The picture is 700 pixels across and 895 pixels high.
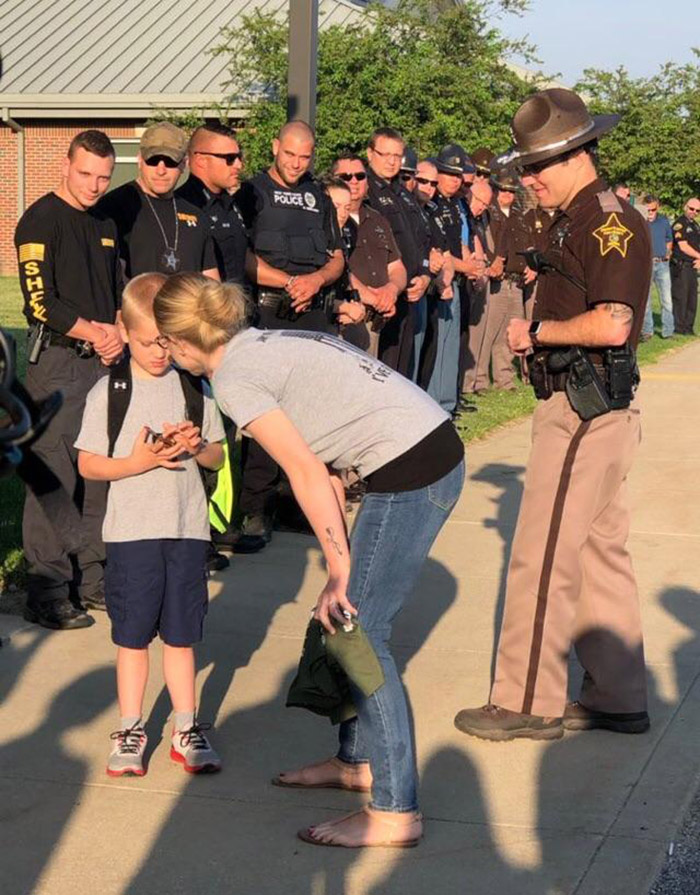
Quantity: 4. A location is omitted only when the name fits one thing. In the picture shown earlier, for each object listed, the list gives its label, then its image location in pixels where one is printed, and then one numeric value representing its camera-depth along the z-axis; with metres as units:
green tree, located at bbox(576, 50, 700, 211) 31.48
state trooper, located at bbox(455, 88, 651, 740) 4.97
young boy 4.86
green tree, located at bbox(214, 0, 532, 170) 26.23
